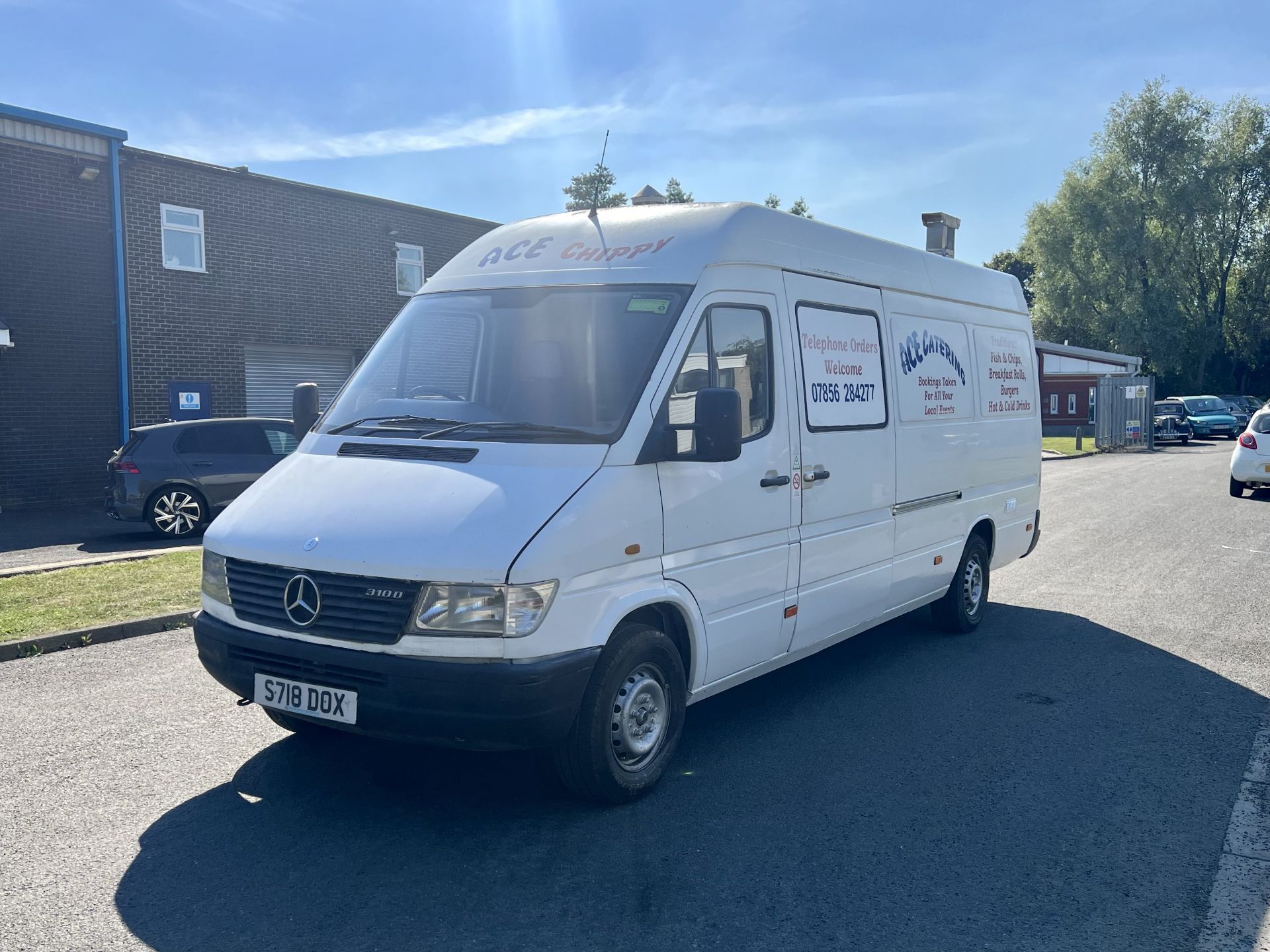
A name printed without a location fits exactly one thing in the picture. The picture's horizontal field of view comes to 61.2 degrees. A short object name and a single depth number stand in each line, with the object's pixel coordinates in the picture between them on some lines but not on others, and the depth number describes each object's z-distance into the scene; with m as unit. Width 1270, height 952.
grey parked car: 13.41
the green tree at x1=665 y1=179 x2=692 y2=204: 62.13
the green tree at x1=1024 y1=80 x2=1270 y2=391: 50.66
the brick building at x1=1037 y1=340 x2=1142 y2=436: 46.75
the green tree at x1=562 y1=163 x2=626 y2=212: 57.34
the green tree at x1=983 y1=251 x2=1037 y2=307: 78.25
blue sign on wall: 19.47
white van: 4.05
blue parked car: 41.81
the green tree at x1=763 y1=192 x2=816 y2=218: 67.56
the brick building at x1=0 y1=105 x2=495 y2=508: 17.45
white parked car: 17.33
